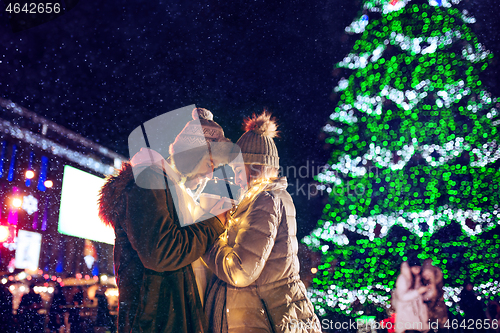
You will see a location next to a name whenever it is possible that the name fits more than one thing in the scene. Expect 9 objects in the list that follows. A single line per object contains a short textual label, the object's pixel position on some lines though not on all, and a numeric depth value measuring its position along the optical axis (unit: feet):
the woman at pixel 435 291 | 14.94
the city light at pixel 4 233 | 36.04
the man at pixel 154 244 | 4.95
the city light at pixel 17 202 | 39.46
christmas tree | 14.08
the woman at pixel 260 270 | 5.73
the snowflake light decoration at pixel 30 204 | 40.62
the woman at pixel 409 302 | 15.16
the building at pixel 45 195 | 33.73
